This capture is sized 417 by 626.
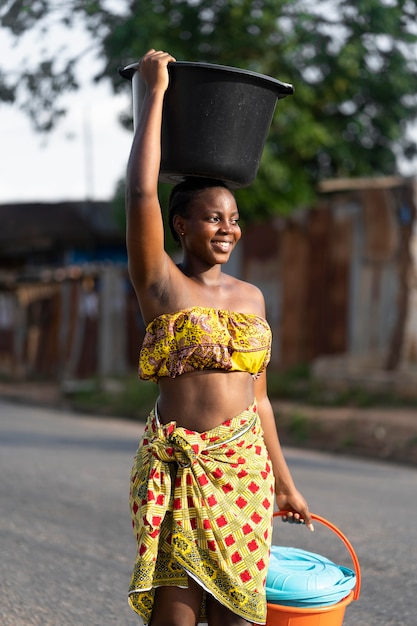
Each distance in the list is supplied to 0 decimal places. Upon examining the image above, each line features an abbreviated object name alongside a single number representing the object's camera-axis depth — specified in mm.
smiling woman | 2631
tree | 15023
